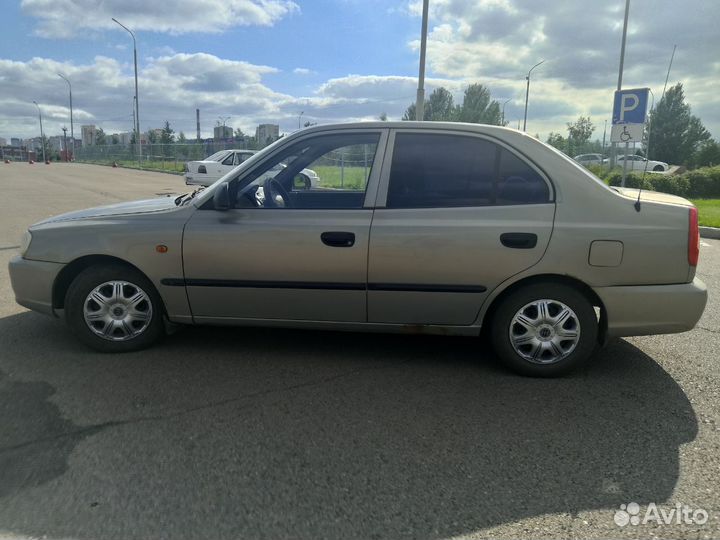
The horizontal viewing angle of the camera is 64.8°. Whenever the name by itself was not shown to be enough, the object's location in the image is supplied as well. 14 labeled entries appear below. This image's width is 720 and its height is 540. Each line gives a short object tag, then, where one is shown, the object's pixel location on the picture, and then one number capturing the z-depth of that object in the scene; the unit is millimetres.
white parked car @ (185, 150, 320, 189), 20891
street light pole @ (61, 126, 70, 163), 79762
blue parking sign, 12508
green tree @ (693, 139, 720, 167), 35438
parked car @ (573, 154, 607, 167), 38312
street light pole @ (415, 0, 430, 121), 14055
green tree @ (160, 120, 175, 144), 79125
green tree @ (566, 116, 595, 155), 58025
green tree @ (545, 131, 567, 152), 37019
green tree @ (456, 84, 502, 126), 45859
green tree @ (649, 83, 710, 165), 42906
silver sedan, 3682
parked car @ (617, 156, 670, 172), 34078
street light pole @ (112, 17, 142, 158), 38562
